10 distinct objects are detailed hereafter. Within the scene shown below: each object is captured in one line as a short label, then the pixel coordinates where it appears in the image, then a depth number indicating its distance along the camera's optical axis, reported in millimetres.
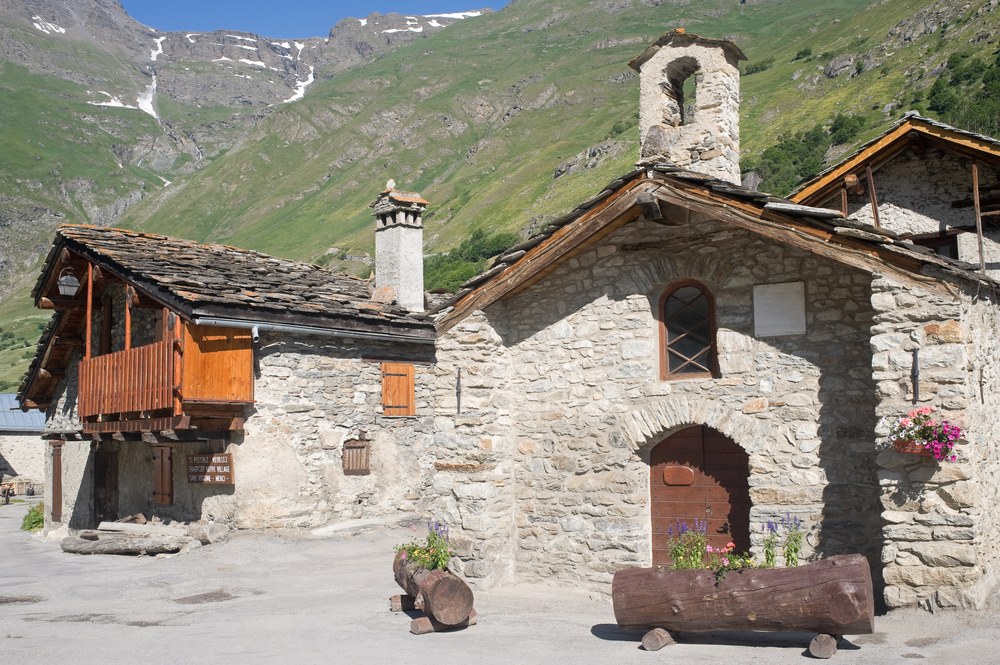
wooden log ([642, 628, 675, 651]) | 8031
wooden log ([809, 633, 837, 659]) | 7281
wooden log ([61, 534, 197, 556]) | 15828
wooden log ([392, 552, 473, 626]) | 9195
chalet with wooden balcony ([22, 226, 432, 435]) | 15234
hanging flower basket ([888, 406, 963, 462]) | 8039
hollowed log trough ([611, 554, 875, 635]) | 7188
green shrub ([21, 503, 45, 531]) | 23395
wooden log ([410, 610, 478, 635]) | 9258
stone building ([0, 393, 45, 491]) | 37125
